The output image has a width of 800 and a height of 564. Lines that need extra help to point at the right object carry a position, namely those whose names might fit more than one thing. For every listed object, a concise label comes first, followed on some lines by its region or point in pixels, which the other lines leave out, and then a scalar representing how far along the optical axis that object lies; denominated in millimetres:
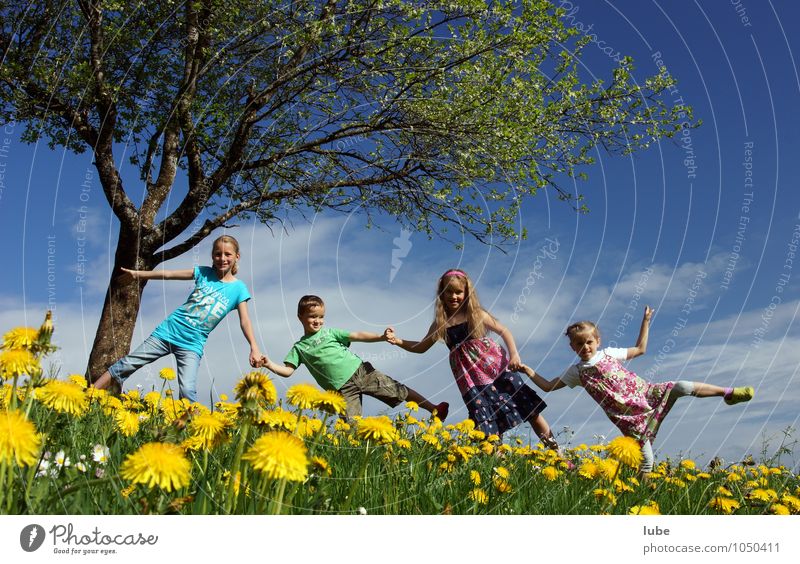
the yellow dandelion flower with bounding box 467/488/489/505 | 2963
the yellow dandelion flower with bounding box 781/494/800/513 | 3867
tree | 10602
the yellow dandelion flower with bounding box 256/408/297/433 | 2057
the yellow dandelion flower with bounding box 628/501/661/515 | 2693
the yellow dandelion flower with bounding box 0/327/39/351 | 2180
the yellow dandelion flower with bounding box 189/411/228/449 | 1910
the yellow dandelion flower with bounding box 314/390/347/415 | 2107
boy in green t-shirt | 6992
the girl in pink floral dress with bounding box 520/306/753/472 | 6145
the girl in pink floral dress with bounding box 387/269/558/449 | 6770
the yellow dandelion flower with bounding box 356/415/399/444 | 2092
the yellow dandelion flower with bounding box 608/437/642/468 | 2578
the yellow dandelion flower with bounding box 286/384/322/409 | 2088
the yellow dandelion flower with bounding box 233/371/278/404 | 1710
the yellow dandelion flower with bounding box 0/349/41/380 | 1906
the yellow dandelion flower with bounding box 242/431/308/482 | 1525
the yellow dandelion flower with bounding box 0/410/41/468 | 1547
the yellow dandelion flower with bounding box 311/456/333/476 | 2100
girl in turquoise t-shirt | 6727
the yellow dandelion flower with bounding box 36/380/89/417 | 2285
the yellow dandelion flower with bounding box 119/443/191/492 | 1504
